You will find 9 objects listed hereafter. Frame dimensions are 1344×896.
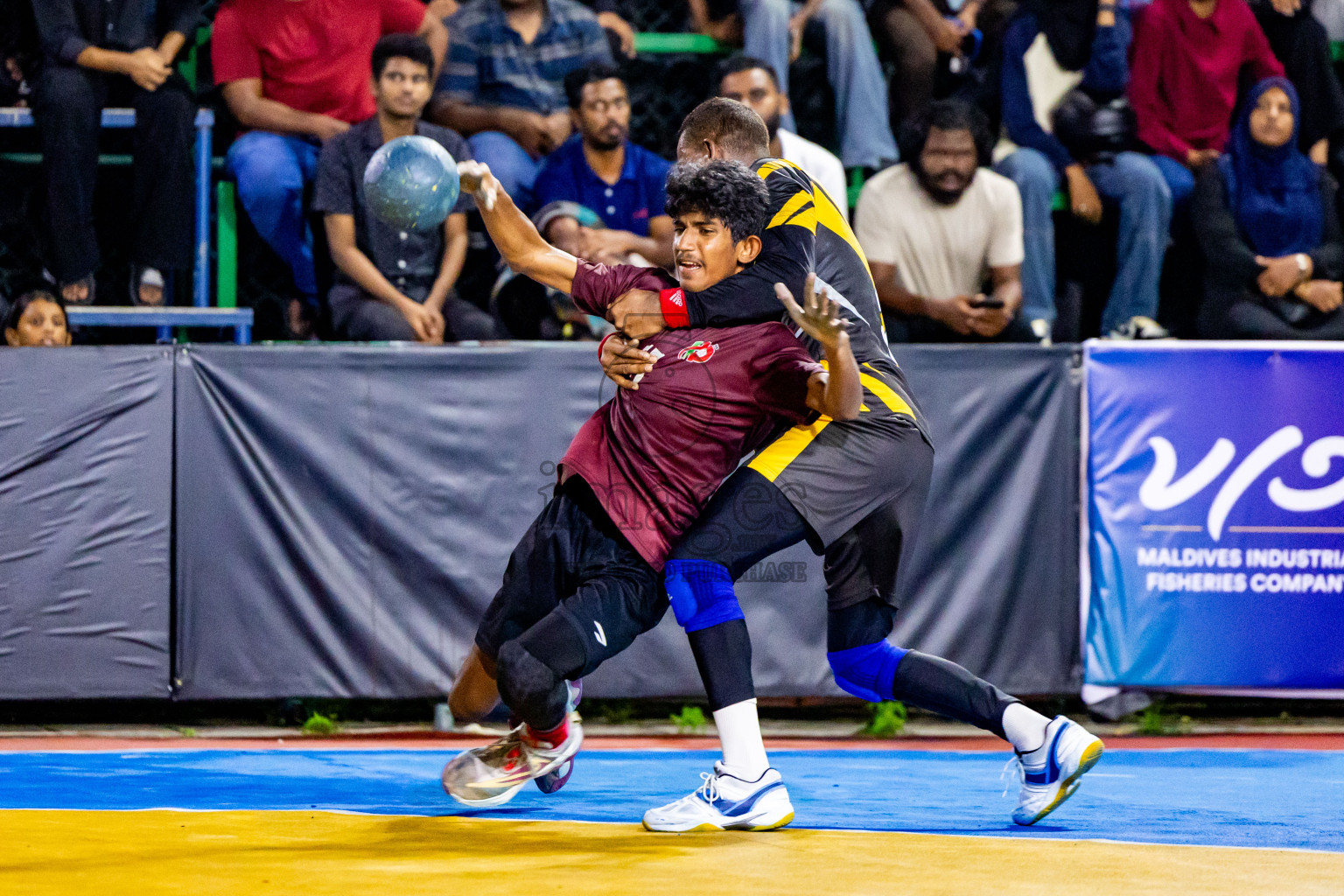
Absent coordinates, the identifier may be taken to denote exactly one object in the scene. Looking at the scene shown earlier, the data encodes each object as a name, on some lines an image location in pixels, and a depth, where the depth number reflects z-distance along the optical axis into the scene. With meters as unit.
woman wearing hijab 16.23
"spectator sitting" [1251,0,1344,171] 17.22
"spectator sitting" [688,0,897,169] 16.44
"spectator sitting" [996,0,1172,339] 16.00
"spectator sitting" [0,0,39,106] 15.67
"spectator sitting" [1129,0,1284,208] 16.97
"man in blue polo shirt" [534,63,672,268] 15.30
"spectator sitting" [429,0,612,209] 15.89
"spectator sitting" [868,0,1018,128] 16.83
